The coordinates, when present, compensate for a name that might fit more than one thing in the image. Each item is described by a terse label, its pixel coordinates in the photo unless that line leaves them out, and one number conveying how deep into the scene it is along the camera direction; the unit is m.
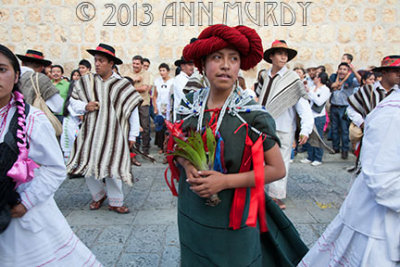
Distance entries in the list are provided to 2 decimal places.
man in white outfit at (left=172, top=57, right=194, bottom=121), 6.07
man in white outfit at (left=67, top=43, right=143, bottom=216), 4.37
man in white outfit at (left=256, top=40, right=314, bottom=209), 4.35
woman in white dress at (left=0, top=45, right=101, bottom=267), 1.79
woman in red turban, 1.77
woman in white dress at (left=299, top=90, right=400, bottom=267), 1.78
